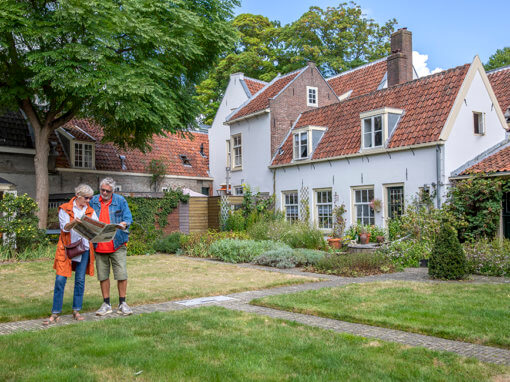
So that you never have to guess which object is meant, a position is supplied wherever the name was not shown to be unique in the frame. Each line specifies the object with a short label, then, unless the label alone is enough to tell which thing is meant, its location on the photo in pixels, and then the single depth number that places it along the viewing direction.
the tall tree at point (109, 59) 14.80
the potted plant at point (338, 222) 18.55
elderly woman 6.89
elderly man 7.27
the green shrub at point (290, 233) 16.35
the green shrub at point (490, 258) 11.26
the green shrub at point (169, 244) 18.09
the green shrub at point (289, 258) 13.37
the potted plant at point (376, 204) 17.56
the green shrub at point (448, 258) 10.52
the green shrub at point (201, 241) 16.95
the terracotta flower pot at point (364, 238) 16.50
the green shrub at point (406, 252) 13.48
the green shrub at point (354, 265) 11.99
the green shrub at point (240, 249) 14.84
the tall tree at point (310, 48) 33.53
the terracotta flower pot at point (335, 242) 16.94
